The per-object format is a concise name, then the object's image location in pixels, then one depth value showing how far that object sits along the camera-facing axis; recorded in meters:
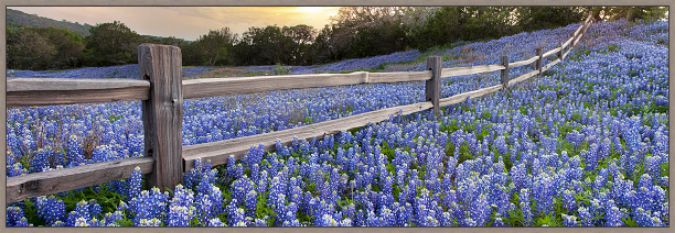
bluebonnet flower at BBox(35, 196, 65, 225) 3.08
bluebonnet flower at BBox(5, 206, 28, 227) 2.96
